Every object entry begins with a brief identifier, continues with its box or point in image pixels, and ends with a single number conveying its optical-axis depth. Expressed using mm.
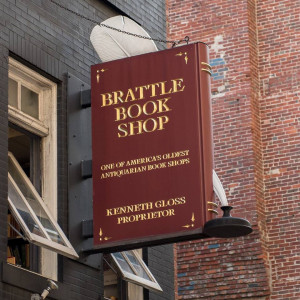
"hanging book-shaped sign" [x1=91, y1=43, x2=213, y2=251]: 11219
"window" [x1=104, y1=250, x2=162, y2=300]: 12492
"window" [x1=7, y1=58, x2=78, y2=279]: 11391
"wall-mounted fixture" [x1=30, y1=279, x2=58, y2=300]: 10992
